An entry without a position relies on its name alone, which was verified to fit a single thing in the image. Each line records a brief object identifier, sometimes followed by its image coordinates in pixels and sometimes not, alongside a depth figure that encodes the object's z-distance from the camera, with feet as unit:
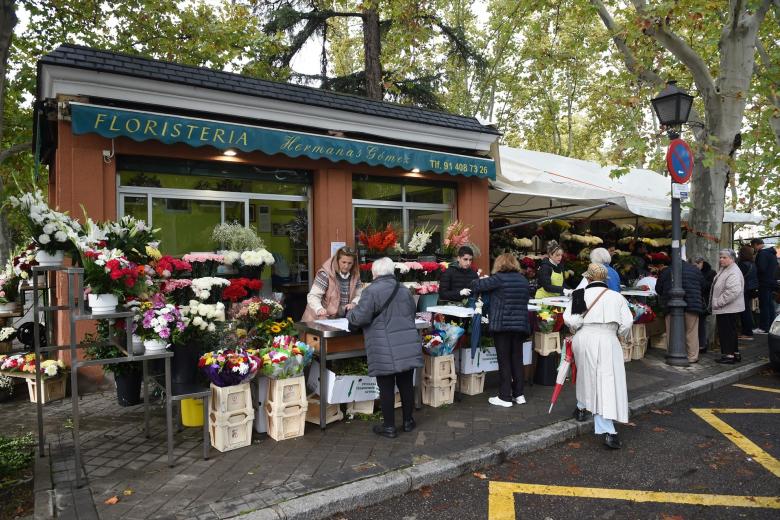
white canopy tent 30.50
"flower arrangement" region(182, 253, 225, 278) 21.97
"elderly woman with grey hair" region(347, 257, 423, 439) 15.53
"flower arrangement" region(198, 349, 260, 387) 14.69
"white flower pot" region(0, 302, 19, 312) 22.03
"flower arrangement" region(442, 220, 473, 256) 29.63
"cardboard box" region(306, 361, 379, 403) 16.80
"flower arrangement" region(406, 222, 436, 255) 28.66
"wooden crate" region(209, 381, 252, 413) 14.70
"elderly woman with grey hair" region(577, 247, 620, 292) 20.20
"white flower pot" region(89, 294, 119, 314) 12.93
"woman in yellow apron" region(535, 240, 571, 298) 25.30
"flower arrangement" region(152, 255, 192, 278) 18.17
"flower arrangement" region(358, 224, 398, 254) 25.89
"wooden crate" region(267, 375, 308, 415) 15.66
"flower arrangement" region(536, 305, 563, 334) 22.15
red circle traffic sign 24.82
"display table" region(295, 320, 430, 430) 16.52
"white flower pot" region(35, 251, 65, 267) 13.44
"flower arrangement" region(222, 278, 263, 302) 19.11
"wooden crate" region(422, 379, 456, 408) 19.07
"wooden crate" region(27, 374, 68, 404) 19.72
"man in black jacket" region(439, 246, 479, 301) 22.22
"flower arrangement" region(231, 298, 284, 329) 17.40
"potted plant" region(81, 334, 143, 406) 18.01
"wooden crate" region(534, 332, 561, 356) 22.35
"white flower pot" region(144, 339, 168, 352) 13.70
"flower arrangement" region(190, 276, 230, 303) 17.68
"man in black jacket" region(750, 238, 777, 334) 34.45
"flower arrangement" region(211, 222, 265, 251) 23.30
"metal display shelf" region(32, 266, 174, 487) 12.35
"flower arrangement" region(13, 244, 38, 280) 20.54
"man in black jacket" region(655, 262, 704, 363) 26.35
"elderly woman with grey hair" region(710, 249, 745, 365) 26.35
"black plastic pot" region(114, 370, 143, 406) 18.84
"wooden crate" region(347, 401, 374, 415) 17.88
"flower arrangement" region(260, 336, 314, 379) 15.52
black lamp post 25.61
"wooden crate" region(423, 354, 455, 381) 19.01
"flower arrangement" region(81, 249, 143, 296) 12.67
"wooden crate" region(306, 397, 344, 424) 17.13
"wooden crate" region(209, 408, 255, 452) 14.70
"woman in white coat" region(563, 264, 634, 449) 15.66
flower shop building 20.18
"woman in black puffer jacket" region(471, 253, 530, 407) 18.66
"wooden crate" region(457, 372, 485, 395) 20.76
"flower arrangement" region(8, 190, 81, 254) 12.80
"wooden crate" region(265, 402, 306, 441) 15.64
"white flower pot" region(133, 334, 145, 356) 14.05
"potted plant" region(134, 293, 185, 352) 13.61
